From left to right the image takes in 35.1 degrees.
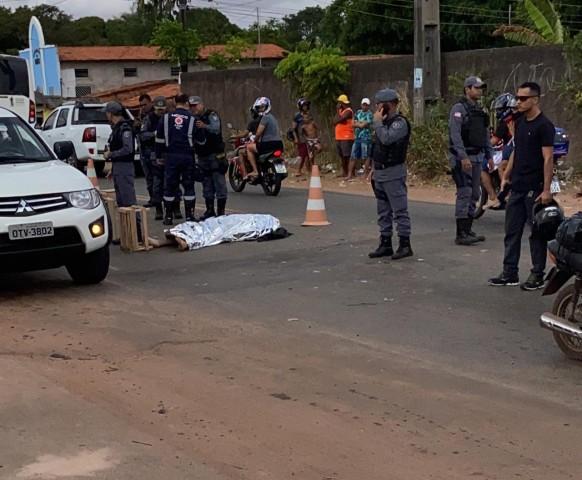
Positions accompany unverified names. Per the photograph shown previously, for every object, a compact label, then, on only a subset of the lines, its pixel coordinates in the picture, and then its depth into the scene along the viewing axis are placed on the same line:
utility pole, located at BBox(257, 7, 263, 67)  60.87
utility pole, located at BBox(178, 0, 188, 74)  40.06
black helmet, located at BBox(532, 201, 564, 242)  7.09
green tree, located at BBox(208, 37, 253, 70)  46.16
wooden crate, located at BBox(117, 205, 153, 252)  10.98
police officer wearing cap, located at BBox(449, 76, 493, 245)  10.09
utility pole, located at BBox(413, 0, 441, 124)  18.27
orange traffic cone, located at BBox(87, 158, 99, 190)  15.19
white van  16.80
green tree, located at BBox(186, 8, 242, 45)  69.04
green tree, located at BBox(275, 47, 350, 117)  21.58
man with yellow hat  19.66
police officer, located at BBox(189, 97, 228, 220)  12.52
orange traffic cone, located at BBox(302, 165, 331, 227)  12.62
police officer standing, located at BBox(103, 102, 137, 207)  11.59
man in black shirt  7.94
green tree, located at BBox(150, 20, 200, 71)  42.03
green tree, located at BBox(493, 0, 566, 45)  20.36
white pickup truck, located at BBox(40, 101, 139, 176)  22.22
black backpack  6.02
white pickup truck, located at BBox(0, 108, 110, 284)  7.96
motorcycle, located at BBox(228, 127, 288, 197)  16.38
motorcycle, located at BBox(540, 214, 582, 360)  6.00
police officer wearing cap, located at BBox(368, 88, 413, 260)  9.70
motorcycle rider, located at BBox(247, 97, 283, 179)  15.88
